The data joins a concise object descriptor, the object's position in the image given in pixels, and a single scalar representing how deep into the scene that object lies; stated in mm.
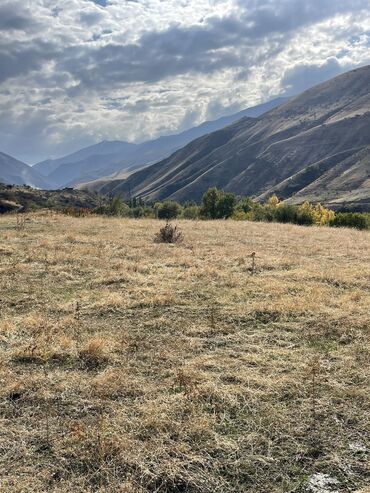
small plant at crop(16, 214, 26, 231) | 25872
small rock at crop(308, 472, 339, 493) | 5031
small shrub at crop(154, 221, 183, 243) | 22875
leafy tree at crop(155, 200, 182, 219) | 82275
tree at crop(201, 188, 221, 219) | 82438
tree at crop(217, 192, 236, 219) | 82125
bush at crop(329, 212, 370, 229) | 59041
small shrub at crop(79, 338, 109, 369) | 8320
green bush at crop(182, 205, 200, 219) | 85625
